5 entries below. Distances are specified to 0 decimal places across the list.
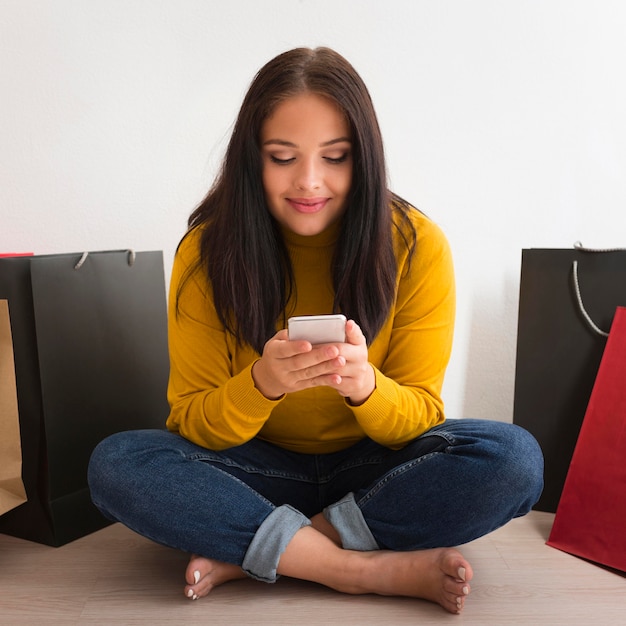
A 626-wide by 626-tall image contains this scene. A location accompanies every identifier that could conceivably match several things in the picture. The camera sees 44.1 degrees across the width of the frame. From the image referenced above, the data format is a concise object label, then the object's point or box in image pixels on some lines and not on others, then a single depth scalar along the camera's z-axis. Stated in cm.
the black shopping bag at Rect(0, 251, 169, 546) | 125
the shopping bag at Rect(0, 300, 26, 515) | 123
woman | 107
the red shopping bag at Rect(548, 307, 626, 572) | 121
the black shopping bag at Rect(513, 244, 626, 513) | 136
